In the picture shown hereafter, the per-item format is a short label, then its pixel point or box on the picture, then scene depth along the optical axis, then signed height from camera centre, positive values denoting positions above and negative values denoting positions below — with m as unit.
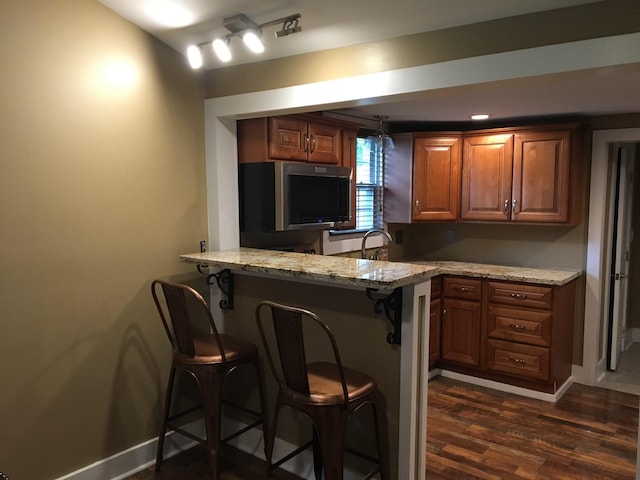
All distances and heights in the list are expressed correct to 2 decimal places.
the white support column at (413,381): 2.08 -0.79
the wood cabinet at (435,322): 3.93 -0.98
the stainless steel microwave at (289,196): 2.87 +0.06
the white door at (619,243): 3.99 -0.33
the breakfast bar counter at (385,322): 2.06 -0.54
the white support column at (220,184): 2.89 +0.13
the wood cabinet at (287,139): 2.93 +0.42
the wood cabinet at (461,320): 3.85 -0.94
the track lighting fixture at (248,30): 2.16 +0.81
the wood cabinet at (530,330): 3.54 -0.96
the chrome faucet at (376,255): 4.13 -0.43
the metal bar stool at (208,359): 2.34 -0.77
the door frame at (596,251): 3.77 -0.37
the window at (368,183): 4.12 +0.19
